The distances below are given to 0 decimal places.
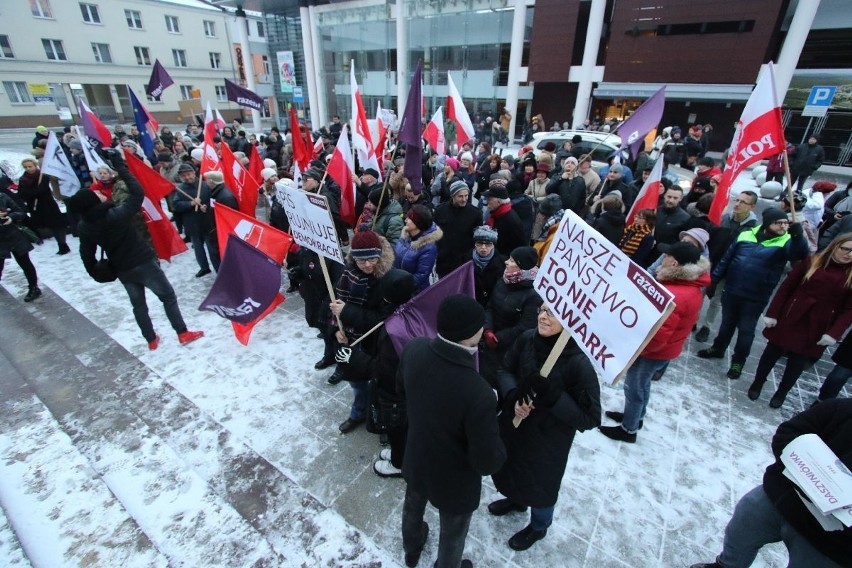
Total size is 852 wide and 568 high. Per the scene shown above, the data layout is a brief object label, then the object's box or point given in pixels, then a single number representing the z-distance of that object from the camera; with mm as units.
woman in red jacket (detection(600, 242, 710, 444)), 3445
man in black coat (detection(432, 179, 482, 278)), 5266
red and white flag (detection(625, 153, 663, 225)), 5383
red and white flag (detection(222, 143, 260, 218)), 6754
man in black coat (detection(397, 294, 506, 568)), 2057
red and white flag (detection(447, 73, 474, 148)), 8281
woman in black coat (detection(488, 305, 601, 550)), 2420
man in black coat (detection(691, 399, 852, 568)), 1952
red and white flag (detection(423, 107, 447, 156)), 9273
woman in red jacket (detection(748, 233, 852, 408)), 3766
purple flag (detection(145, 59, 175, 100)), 11898
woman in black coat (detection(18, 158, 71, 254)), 7875
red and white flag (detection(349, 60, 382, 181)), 6785
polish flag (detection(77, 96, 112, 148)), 9102
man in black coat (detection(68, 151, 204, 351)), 4527
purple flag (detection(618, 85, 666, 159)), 7512
